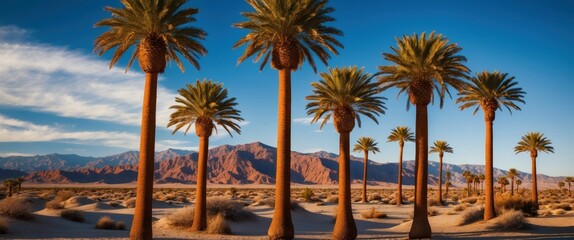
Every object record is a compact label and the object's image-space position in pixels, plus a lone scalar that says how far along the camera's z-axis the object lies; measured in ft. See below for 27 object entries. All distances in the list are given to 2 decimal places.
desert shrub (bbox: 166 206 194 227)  92.48
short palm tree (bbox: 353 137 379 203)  205.57
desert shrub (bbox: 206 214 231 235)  84.84
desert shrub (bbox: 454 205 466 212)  143.55
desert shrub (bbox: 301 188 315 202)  201.77
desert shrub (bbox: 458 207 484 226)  101.76
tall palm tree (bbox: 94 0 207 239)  59.62
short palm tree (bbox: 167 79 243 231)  85.51
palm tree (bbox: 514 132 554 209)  169.07
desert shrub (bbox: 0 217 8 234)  72.38
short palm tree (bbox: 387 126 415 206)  187.62
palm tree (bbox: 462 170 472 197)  280.92
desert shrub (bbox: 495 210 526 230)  85.46
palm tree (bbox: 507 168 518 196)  289.94
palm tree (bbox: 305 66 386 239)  74.69
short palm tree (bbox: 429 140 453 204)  207.39
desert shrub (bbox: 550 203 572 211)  144.15
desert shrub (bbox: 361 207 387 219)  134.62
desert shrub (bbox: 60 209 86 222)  101.24
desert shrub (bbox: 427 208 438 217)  133.82
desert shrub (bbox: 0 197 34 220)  82.58
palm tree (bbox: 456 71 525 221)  103.50
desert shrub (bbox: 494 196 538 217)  109.91
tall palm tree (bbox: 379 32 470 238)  75.05
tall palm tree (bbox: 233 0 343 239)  69.05
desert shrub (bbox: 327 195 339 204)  193.98
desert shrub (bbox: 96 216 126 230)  90.16
